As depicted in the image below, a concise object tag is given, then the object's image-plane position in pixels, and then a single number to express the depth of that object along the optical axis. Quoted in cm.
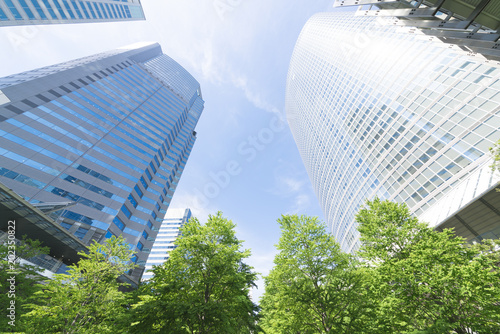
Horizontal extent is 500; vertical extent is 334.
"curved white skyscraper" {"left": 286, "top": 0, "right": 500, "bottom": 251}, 2025
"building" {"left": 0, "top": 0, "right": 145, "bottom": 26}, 2938
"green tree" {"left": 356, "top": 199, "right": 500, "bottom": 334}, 850
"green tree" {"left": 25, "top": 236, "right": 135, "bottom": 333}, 948
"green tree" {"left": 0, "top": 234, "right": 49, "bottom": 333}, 930
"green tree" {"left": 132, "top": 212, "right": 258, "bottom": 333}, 871
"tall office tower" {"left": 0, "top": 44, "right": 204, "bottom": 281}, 2872
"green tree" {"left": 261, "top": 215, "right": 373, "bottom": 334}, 1029
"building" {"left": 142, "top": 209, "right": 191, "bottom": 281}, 8425
